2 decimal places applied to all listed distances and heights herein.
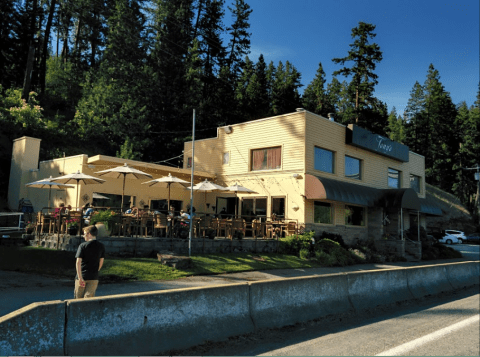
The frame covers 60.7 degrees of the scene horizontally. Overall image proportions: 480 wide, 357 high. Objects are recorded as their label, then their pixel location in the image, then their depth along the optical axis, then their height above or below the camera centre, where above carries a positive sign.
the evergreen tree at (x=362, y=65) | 44.53 +17.88
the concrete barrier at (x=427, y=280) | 10.61 -1.36
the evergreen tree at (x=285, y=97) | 46.28 +14.69
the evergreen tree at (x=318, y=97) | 52.09 +18.31
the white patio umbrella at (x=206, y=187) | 18.05 +1.59
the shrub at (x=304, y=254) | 18.34 -1.25
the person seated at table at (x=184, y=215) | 17.59 +0.28
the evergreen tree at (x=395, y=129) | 71.81 +18.66
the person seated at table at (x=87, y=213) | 14.77 +0.18
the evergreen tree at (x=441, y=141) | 65.69 +14.52
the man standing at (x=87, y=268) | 6.32 -0.78
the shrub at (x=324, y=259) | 18.16 -1.43
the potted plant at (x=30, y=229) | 16.64 -0.54
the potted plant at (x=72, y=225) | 14.12 -0.28
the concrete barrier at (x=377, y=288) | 8.70 -1.34
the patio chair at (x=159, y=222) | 15.58 -0.06
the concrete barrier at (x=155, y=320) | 4.80 -1.32
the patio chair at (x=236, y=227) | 17.64 -0.15
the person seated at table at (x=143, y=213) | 15.89 +0.27
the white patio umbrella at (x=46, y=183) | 17.36 +1.41
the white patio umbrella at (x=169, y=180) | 17.56 +1.77
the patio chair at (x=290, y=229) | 20.61 -0.18
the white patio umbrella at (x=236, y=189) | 19.53 +1.63
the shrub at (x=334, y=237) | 21.64 -0.54
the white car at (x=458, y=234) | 45.16 -0.29
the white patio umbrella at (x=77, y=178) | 16.67 +1.62
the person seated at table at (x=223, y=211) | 24.45 +0.71
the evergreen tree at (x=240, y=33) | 48.81 +22.66
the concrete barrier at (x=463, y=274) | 12.55 -1.36
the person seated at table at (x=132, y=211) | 16.06 +0.34
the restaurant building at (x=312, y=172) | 21.55 +3.12
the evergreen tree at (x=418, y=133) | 67.94 +16.08
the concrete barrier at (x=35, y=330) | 4.23 -1.22
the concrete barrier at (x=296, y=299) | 6.79 -1.33
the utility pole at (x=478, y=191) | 57.28 +6.08
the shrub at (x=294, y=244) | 19.02 -0.87
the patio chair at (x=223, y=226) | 17.78 -0.14
